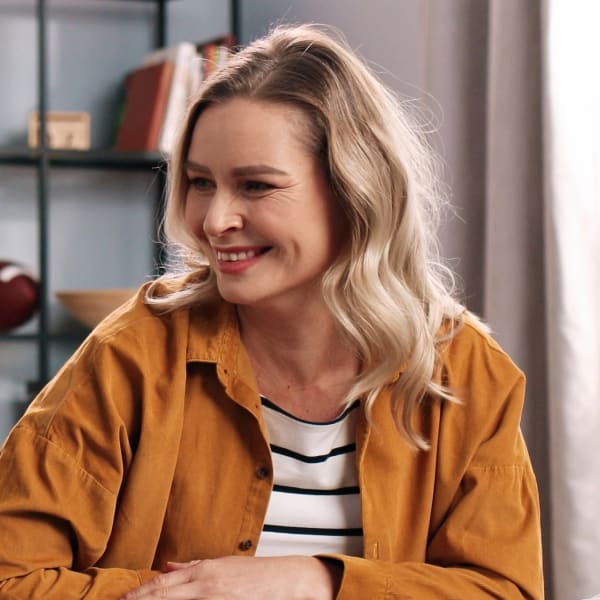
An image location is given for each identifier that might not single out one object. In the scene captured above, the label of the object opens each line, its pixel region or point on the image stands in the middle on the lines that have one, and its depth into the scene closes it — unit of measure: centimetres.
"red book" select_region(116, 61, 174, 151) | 352
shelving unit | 353
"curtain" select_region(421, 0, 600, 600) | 222
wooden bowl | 344
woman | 142
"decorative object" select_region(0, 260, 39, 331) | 344
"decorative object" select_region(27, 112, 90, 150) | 373
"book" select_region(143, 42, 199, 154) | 350
